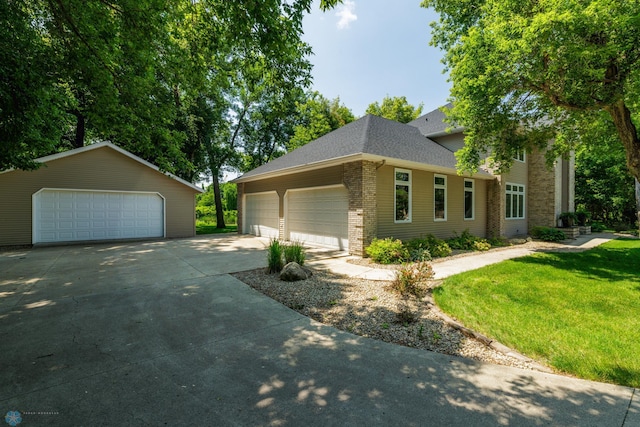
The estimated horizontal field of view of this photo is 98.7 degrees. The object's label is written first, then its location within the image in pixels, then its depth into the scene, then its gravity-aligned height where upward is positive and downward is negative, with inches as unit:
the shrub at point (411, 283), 213.8 -56.3
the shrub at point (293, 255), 284.2 -45.1
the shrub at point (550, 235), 555.2 -46.3
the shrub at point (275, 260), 274.8 -48.0
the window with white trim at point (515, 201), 593.6 +24.0
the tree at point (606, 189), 836.6 +75.5
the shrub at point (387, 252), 329.7 -48.5
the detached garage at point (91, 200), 446.0 +22.8
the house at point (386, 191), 372.5 +36.9
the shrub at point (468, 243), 435.8 -50.4
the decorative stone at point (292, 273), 248.4 -55.8
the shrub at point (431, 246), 373.4 -47.1
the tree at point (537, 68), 233.9 +143.8
